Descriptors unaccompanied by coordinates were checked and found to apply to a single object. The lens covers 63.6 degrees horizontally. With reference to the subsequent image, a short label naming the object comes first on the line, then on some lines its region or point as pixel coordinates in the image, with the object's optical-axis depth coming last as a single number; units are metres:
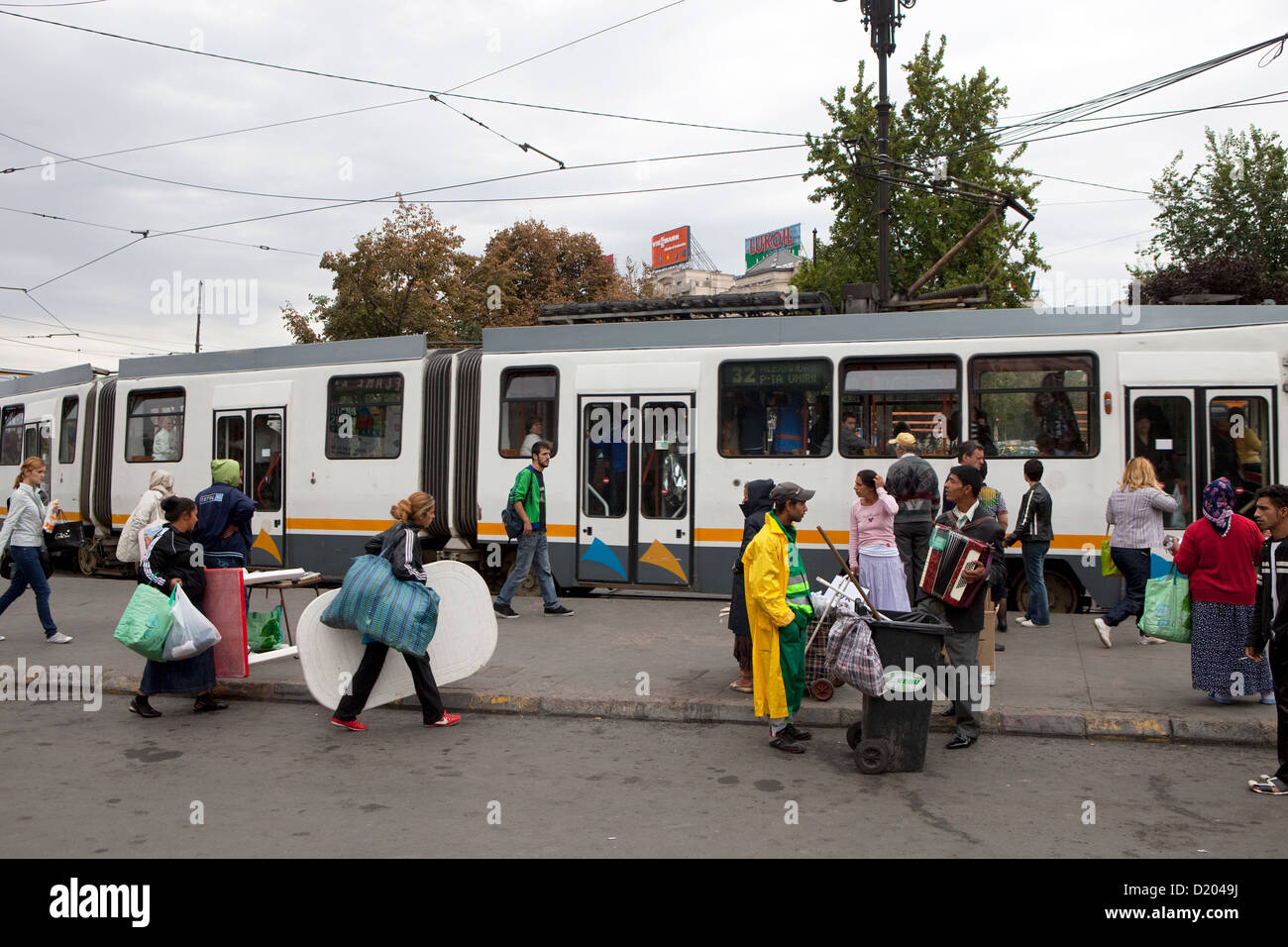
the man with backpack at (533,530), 11.03
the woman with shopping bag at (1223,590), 7.05
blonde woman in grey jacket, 10.22
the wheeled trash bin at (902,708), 6.02
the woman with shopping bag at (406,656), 6.95
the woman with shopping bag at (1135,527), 9.51
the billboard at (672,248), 94.69
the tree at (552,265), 44.28
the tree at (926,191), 25.19
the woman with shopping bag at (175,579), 7.44
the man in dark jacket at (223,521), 8.00
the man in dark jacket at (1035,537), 10.12
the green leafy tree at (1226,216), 29.70
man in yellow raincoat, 6.27
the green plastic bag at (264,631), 9.27
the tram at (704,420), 10.61
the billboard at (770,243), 94.94
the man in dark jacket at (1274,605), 5.48
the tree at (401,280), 30.42
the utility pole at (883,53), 18.27
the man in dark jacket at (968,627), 6.55
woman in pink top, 8.70
